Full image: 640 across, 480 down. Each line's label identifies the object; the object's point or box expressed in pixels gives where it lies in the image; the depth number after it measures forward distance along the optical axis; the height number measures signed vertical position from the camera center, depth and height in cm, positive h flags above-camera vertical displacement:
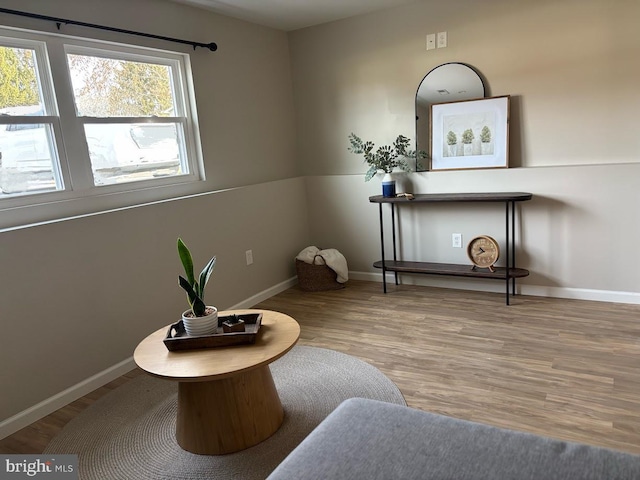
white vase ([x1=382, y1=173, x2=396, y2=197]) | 387 -28
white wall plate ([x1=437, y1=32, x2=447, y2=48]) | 365 +83
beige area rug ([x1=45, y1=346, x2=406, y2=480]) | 194 -120
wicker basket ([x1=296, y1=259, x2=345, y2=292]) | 417 -105
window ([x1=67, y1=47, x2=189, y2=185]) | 282 +38
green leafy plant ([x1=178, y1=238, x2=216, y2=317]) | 204 -50
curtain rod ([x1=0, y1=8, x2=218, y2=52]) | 237 +87
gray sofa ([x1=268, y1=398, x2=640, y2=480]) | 106 -74
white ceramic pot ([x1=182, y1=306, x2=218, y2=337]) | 202 -67
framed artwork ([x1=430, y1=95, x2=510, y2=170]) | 352 +9
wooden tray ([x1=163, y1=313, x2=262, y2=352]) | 199 -73
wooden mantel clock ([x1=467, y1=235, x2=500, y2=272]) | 354 -81
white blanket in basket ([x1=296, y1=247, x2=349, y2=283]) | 416 -89
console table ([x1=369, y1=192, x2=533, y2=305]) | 340 -80
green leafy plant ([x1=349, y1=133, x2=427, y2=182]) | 390 -3
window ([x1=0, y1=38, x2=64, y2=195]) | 245 +31
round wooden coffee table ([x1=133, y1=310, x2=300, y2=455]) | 189 -95
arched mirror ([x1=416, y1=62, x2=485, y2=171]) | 360 +45
